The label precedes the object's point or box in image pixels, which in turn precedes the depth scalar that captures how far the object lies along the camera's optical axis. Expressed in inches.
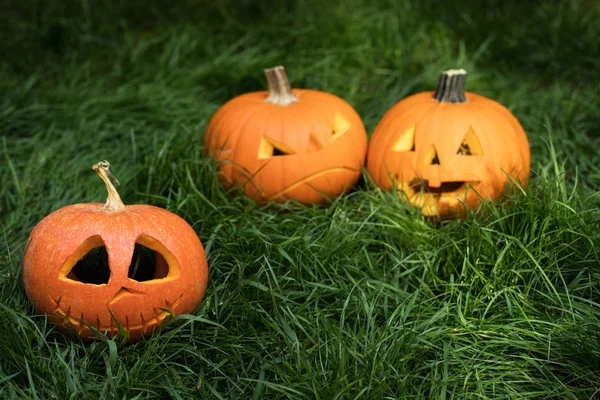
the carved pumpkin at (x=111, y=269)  90.4
